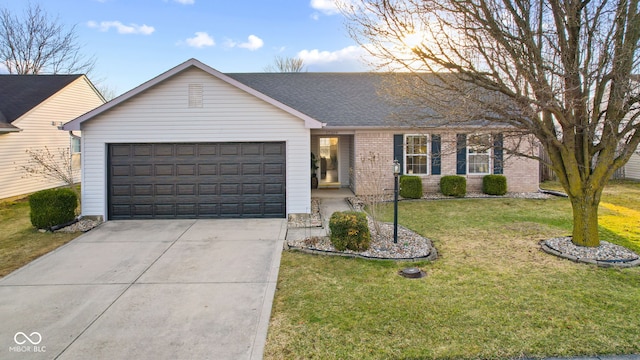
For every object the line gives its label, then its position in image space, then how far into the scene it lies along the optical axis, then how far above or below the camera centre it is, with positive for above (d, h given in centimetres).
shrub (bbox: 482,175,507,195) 1425 -50
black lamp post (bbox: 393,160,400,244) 790 -46
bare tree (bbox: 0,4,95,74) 2684 +950
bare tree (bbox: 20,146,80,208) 1578 +49
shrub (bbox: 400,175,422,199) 1385 -58
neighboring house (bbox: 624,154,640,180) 1977 +9
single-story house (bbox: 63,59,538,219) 1040 +57
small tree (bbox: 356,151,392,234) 1338 +11
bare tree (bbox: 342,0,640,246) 646 +197
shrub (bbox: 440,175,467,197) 1408 -52
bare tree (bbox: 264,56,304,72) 3544 +1004
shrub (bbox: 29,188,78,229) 958 -93
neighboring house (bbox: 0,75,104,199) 1495 +232
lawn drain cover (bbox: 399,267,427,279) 613 -168
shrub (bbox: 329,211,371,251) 742 -123
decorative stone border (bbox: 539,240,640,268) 648 -159
